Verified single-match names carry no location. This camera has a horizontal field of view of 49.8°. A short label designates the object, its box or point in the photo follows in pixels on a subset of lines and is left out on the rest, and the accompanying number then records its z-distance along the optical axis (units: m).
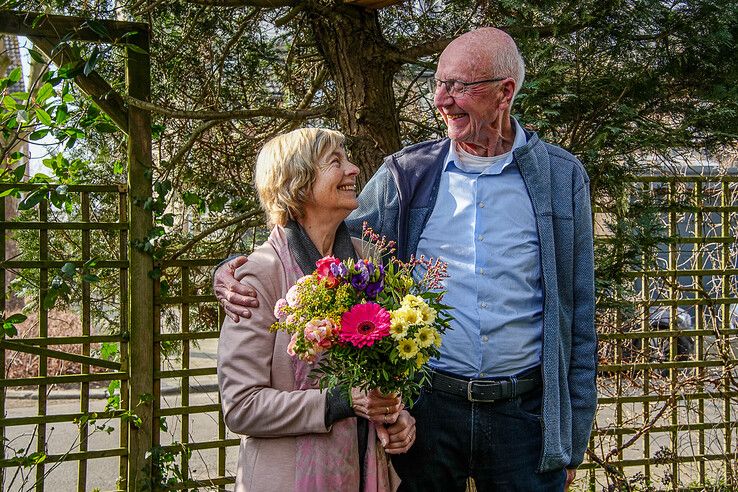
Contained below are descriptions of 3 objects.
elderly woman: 2.13
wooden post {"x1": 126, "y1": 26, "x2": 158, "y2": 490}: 4.15
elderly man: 2.47
